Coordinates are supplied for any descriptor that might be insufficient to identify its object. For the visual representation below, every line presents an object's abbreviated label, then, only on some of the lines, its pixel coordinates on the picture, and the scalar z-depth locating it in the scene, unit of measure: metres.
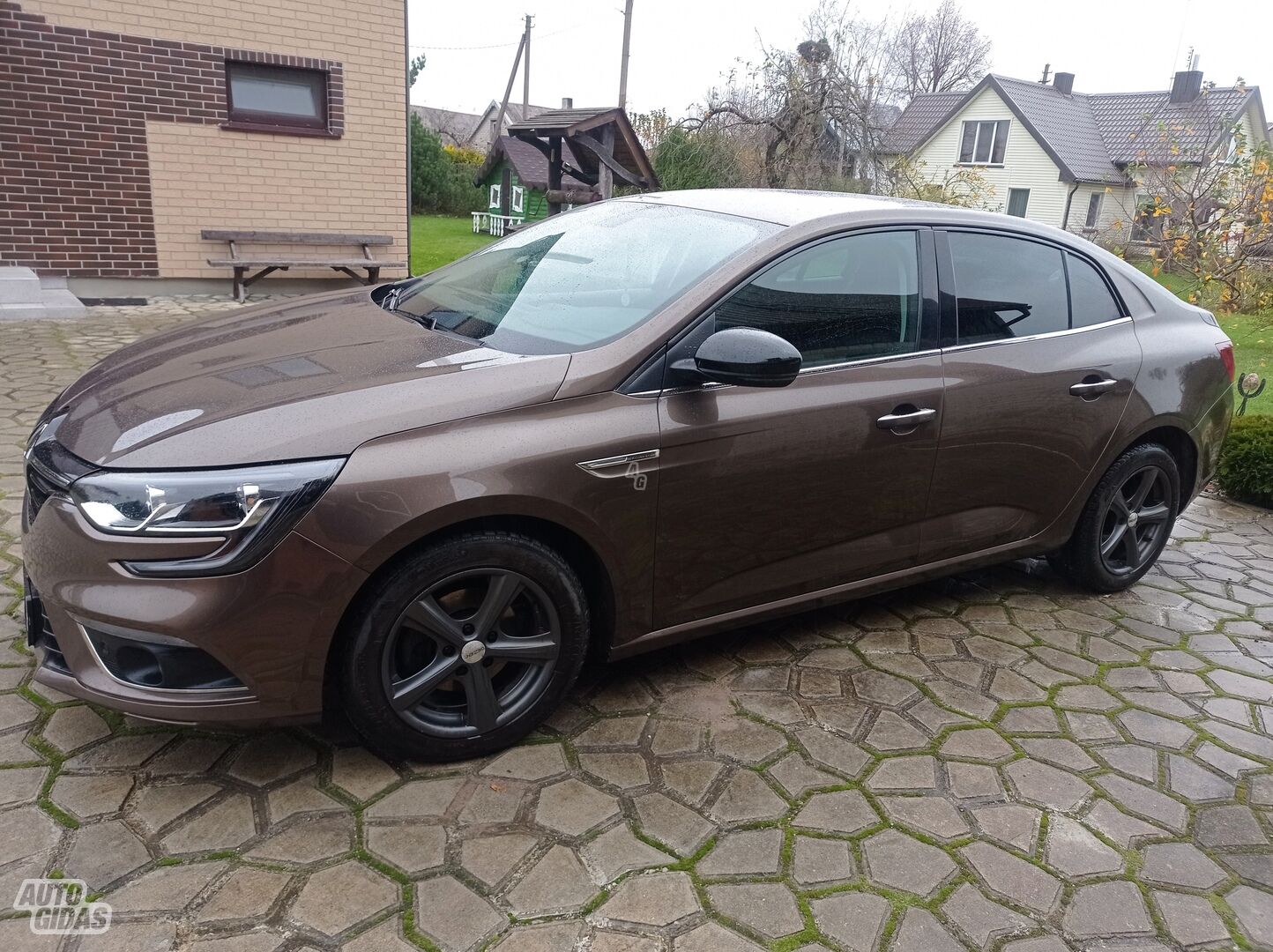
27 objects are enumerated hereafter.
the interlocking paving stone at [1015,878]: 2.37
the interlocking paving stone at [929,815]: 2.60
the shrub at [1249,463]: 5.75
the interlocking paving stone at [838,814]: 2.58
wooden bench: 10.45
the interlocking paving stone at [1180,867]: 2.48
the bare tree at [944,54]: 47.94
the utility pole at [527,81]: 39.34
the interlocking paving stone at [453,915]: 2.12
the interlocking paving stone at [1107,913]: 2.29
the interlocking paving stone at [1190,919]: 2.29
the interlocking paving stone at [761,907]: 2.22
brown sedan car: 2.29
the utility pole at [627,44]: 25.03
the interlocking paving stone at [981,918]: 2.25
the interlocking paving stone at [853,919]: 2.20
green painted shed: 25.09
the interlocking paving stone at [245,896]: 2.14
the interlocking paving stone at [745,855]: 2.39
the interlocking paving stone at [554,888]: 2.23
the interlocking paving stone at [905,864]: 2.39
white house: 37.41
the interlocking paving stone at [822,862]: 2.38
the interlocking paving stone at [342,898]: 2.14
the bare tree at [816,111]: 15.14
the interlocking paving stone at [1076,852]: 2.50
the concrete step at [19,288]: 9.02
